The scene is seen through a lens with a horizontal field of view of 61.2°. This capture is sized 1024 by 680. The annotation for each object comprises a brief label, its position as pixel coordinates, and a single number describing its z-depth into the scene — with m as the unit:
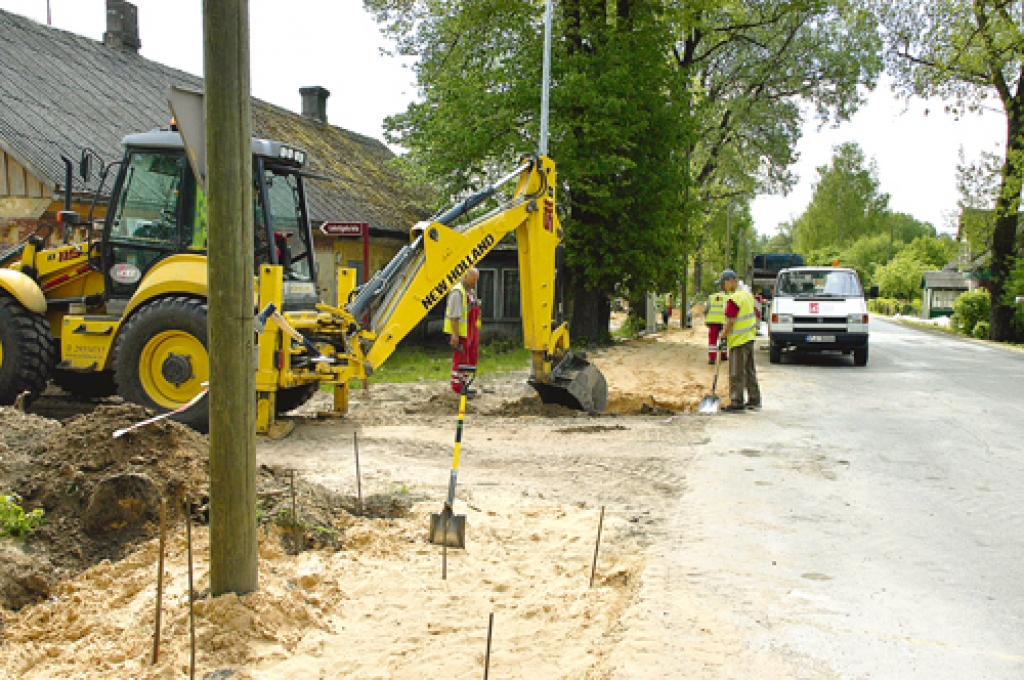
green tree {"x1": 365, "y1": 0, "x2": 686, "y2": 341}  20.70
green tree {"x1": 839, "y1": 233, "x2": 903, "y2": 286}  85.73
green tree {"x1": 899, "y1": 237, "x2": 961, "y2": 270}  87.19
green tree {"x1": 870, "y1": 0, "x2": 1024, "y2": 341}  29.23
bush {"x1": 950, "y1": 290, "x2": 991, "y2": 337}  37.69
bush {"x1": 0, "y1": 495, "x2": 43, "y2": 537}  5.14
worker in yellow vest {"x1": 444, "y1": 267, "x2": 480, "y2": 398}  13.12
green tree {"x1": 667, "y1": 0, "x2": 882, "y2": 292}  29.50
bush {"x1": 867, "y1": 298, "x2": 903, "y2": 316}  76.81
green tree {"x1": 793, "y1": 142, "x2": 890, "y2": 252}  85.81
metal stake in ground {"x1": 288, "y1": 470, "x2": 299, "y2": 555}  5.44
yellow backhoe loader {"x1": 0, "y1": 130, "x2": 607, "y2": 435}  8.98
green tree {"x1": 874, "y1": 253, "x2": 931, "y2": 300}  80.81
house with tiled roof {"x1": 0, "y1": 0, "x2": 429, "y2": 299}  15.66
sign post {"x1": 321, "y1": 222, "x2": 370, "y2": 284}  13.18
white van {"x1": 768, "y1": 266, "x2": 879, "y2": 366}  18.62
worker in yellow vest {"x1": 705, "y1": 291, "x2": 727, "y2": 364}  18.95
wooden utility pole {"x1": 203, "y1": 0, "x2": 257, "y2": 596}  3.87
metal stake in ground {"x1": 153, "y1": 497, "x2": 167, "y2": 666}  3.67
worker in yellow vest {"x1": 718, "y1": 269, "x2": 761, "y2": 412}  11.85
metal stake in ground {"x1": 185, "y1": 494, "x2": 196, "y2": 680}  3.48
